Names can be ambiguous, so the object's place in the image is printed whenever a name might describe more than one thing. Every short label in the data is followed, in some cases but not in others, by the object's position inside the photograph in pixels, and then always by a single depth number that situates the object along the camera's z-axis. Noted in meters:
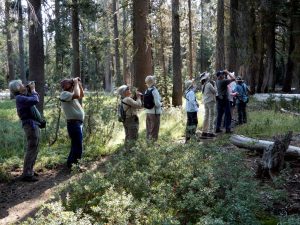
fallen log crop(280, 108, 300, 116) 15.73
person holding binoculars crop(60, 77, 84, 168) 8.69
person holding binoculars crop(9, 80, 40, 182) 8.14
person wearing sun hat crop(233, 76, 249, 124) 13.48
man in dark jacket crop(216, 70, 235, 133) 11.84
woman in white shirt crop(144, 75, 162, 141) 9.55
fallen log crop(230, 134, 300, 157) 7.86
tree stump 7.09
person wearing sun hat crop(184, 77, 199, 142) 10.94
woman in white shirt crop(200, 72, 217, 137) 11.44
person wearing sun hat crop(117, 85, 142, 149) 9.07
